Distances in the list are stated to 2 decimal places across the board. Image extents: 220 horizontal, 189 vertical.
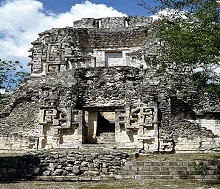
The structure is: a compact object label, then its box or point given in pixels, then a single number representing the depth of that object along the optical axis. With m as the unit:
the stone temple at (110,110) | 15.03
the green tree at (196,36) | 9.88
